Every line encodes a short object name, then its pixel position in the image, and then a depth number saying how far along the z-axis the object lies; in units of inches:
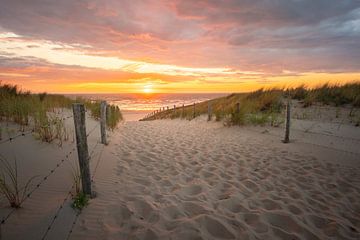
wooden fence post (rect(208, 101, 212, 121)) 583.5
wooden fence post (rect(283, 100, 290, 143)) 336.5
